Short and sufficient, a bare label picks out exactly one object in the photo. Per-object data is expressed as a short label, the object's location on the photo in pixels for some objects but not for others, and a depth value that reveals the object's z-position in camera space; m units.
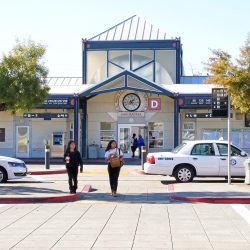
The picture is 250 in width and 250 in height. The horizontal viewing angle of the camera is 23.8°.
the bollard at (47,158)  27.55
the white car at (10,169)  19.91
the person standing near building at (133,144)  36.12
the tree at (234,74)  18.16
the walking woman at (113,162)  15.85
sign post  18.41
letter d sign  37.56
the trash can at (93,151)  37.31
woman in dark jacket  16.25
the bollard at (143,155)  27.14
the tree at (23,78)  19.70
